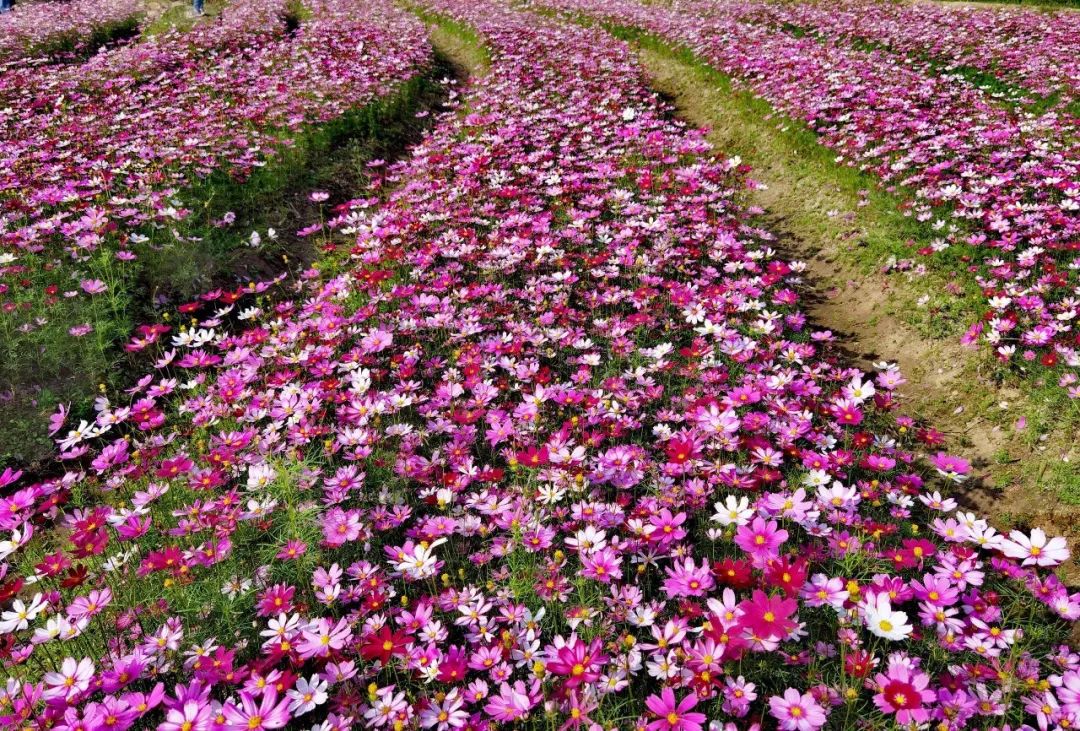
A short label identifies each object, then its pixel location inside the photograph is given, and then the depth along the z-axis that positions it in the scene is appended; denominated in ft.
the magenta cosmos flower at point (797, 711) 6.70
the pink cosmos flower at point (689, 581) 8.30
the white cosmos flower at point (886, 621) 6.91
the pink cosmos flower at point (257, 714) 6.72
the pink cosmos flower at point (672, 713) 6.74
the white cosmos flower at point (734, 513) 9.05
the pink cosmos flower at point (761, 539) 7.82
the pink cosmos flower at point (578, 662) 7.00
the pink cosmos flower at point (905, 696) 6.55
